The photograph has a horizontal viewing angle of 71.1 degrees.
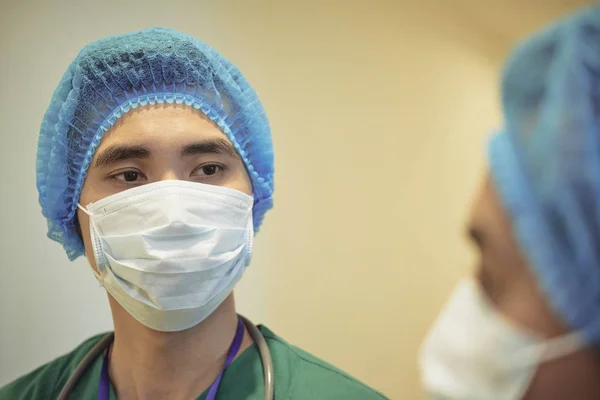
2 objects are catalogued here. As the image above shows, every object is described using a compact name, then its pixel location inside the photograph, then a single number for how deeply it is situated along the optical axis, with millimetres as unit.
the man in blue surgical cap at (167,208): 846
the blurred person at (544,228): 434
